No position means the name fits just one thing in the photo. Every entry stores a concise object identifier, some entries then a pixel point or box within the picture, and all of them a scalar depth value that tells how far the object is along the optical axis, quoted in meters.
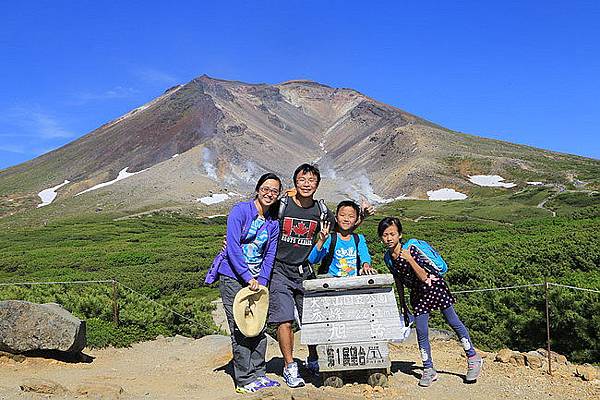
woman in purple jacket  5.26
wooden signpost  5.21
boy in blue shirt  5.39
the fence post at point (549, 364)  5.67
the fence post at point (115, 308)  8.69
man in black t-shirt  5.29
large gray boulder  6.65
